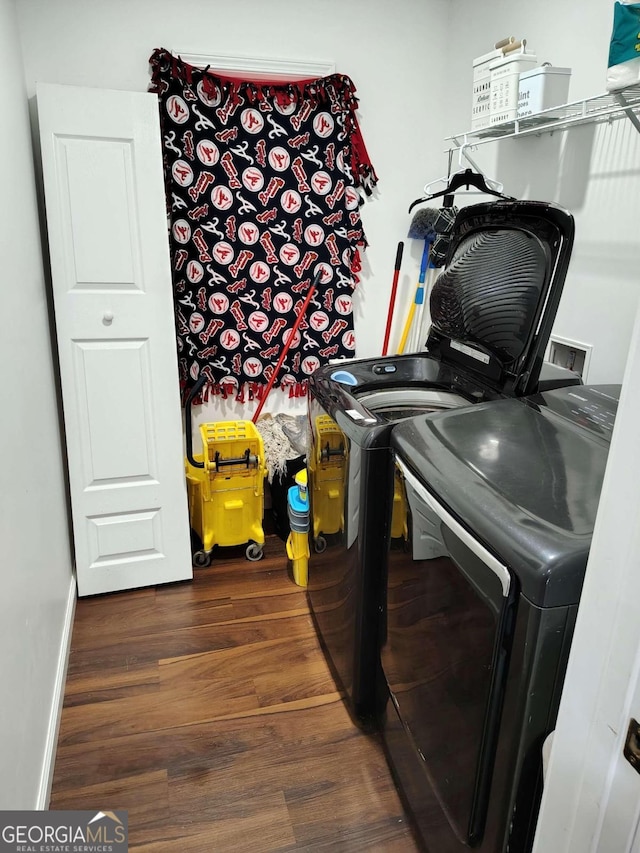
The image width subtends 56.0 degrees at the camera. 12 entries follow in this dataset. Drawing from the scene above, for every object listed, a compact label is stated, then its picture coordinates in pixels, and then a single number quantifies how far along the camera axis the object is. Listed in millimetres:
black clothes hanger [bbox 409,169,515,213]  2175
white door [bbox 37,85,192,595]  2154
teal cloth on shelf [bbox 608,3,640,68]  1319
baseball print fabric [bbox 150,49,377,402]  2613
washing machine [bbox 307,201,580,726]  1546
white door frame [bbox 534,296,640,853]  554
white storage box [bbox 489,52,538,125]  1939
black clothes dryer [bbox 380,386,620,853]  940
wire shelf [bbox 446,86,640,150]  1584
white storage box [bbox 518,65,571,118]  1846
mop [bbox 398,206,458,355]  2628
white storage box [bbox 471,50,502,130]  2080
